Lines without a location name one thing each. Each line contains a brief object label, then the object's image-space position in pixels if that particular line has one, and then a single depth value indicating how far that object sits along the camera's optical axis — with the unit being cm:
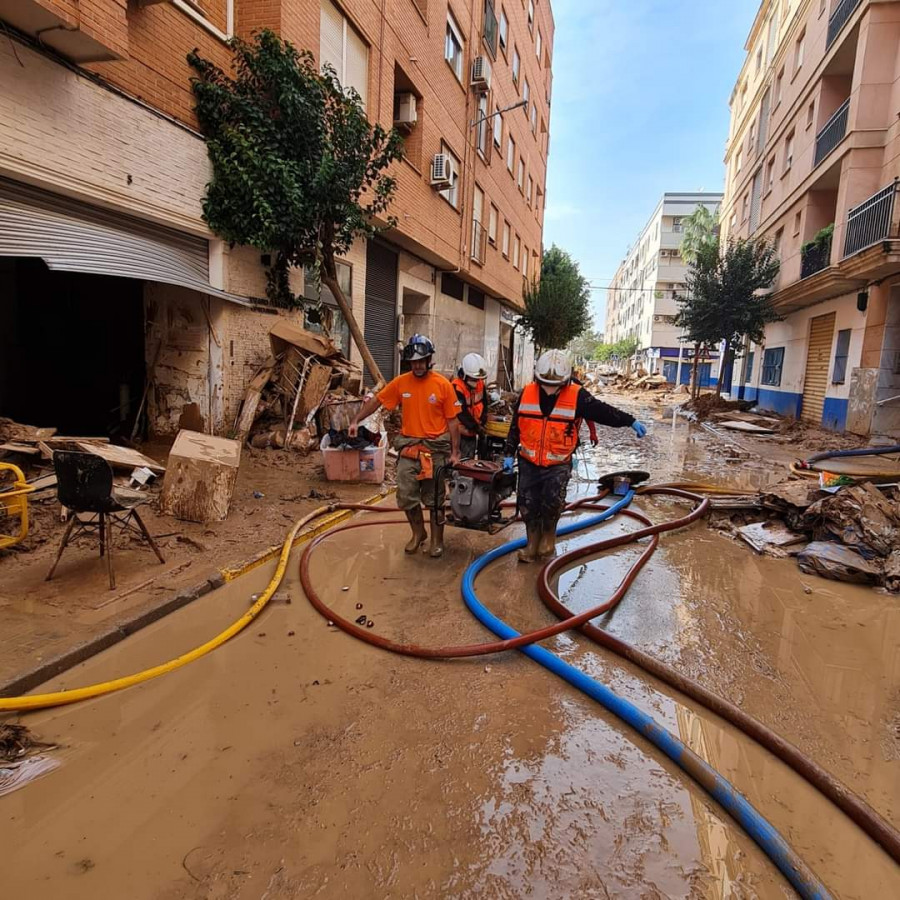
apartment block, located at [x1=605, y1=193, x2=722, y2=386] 5516
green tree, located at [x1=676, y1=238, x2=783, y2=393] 2083
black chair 388
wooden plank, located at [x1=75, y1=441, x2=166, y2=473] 571
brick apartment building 525
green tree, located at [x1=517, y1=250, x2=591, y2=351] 2406
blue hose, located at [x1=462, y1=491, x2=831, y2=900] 192
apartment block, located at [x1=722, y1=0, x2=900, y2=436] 1330
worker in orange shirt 494
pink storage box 739
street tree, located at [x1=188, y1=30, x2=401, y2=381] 734
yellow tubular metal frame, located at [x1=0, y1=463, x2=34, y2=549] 411
